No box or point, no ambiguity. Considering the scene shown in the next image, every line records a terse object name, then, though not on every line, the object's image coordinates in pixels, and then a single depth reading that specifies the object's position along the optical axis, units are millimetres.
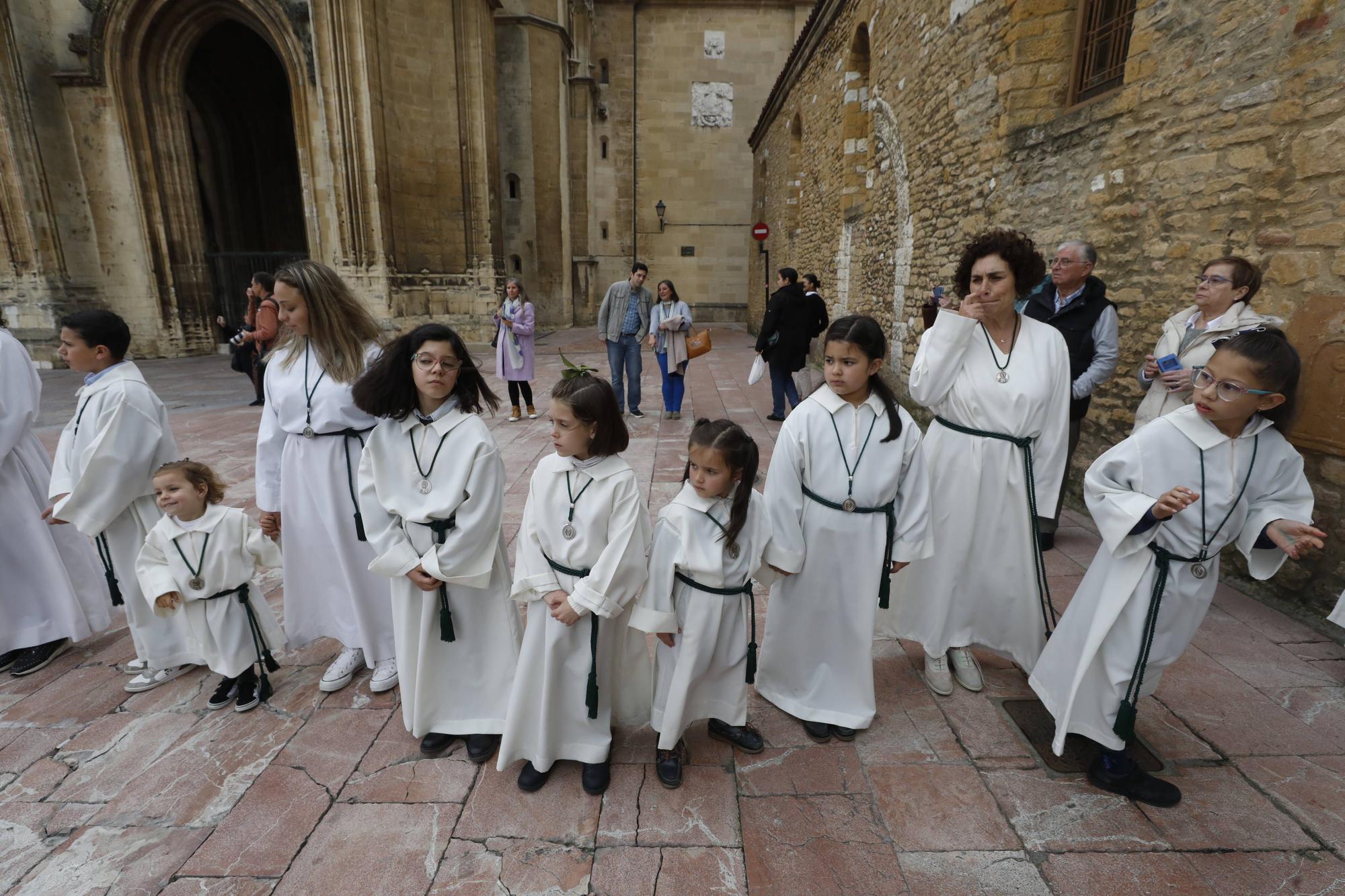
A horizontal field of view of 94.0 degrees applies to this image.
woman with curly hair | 2523
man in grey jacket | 7660
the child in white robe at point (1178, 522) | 1843
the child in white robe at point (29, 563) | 2943
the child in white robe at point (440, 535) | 2162
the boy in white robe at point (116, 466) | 2570
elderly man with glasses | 3826
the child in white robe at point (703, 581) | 2047
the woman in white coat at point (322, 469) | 2559
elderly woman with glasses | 3215
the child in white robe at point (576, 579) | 2006
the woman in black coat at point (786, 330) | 7395
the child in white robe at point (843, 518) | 2312
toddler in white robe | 2418
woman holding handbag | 7578
